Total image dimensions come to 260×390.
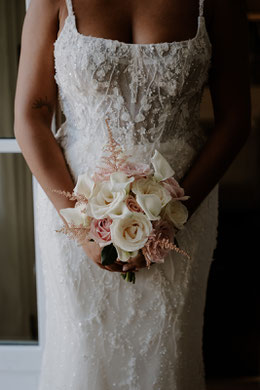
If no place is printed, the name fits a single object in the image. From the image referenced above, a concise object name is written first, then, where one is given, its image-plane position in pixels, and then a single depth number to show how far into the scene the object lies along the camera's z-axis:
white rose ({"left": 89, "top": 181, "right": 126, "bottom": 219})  1.08
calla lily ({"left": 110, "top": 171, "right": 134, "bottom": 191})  1.08
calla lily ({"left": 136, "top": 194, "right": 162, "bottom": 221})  1.07
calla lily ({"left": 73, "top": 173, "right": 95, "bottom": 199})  1.14
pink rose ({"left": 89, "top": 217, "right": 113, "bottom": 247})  1.11
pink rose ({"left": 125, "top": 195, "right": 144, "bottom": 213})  1.09
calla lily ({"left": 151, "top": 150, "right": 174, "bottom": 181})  1.14
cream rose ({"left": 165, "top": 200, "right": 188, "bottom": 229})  1.14
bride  1.33
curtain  1.85
